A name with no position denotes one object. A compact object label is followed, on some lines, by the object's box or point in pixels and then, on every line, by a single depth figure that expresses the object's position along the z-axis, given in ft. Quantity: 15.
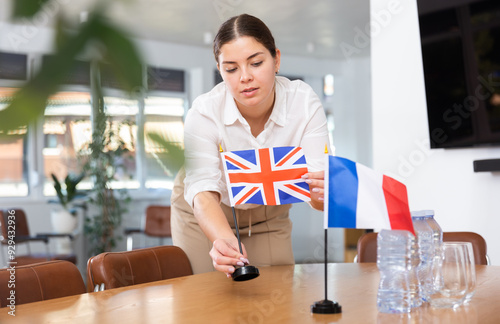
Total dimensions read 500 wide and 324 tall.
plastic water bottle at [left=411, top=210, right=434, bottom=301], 4.13
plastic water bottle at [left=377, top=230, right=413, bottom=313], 3.86
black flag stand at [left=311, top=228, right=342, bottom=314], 3.85
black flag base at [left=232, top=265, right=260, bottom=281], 4.67
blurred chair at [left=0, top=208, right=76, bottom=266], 18.65
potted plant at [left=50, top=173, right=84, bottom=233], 21.12
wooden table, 3.72
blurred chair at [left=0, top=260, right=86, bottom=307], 4.48
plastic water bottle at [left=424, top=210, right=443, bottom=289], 4.10
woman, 5.69
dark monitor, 10.79
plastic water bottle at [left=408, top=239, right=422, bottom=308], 4.01
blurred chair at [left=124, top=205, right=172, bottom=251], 22.84
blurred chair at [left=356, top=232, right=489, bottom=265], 7.37
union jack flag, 4.93
